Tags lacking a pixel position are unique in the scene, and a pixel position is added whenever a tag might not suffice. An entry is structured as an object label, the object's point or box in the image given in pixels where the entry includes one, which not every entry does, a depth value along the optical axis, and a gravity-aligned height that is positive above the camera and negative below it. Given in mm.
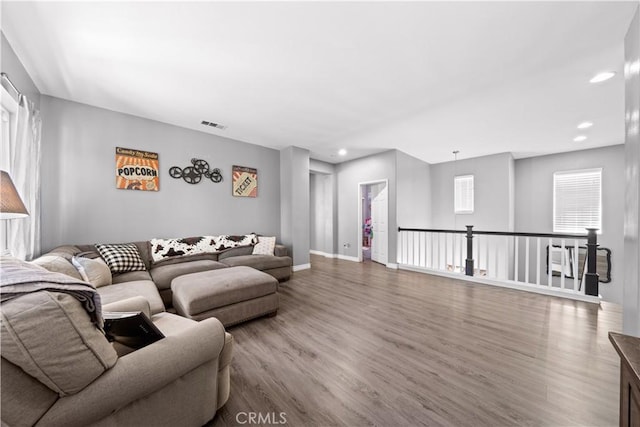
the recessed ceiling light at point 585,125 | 3571 +1299
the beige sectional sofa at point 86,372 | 720 -625
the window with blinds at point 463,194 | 6207 +395
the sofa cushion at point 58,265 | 1885 -448
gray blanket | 772 -257
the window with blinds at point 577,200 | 4968 +151
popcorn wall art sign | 3307 +620
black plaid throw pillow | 2785 -570
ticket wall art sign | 4492 +580
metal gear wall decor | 3809 +667
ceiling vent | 3670 +1408
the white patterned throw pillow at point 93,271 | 2199 -580
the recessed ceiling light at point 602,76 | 2305 +1338
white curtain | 2070 +381
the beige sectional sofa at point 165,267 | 2109 -763
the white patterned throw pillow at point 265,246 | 4246 -669
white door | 5520 -350
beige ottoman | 2205 -863
